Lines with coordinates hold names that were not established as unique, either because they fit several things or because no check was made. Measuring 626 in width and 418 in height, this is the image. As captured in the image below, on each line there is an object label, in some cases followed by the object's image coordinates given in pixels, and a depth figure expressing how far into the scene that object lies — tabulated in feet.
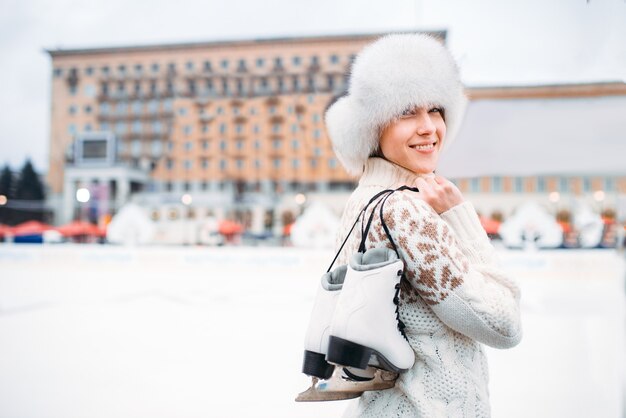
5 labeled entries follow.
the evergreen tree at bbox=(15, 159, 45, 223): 126.93
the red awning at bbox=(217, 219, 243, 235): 69.75
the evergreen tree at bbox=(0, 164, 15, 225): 125.80
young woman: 2.85
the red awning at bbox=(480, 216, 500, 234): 49.75
